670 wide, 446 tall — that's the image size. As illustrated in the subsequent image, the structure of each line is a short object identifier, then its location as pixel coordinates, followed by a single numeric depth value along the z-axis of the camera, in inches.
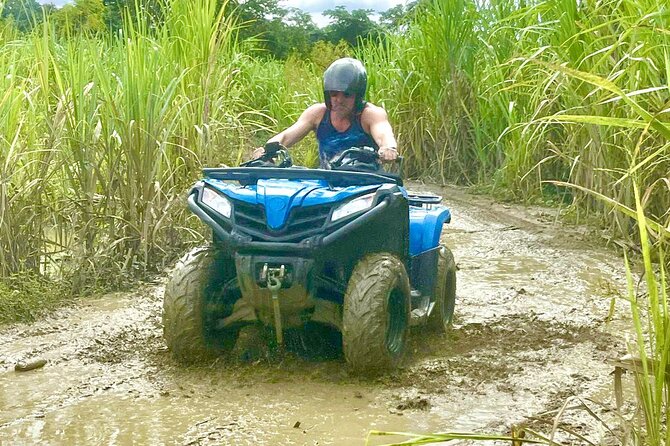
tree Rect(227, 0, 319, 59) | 1347.1
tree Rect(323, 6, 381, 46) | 1609.3
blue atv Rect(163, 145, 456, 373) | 154.0
